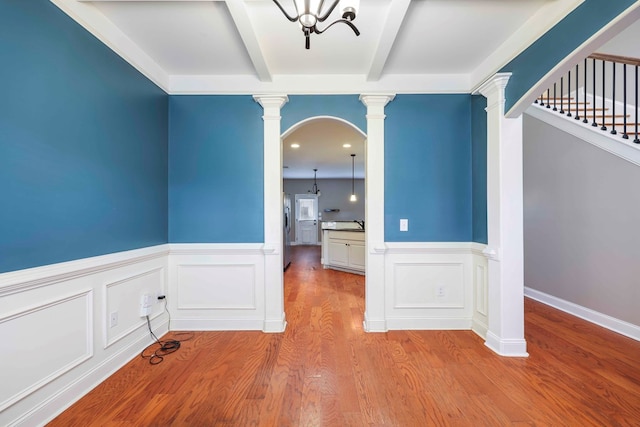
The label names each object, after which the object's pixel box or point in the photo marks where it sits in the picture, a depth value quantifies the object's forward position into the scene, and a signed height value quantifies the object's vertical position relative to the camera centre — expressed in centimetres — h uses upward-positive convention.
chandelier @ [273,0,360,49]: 123 +93
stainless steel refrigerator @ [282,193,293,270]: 538 -69
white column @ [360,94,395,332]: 277 +1
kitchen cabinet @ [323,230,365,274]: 546 -78
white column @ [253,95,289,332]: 276 +11
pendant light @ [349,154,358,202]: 705 +129
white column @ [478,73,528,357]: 230 -13
